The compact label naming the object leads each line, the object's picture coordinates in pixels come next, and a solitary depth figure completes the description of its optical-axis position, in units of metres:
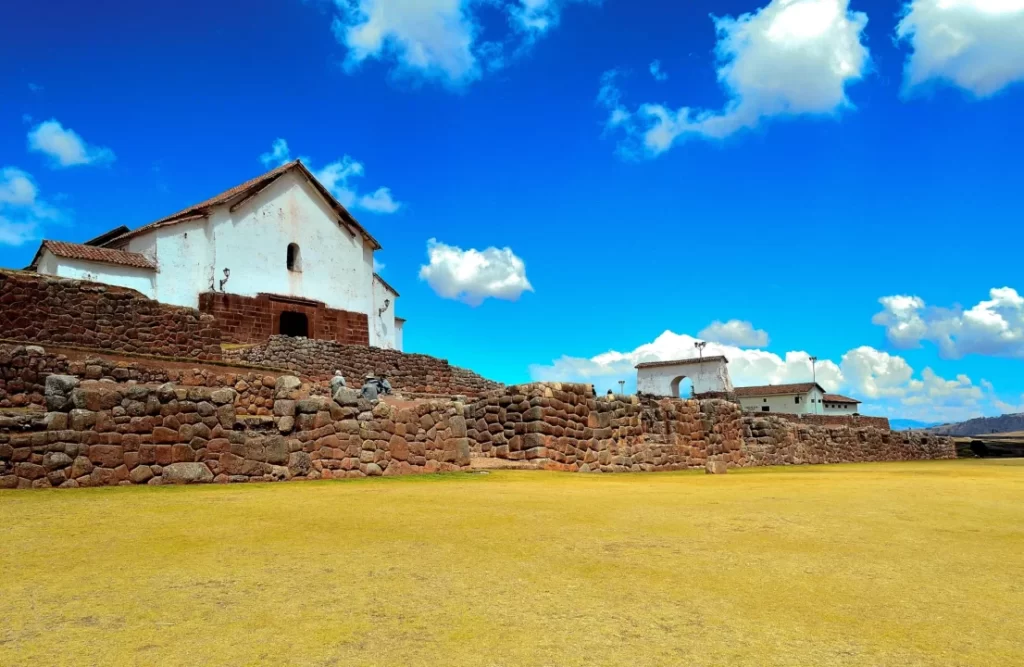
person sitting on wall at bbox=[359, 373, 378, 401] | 13.28
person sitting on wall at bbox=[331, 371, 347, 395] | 12.75
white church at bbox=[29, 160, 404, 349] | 28.42
